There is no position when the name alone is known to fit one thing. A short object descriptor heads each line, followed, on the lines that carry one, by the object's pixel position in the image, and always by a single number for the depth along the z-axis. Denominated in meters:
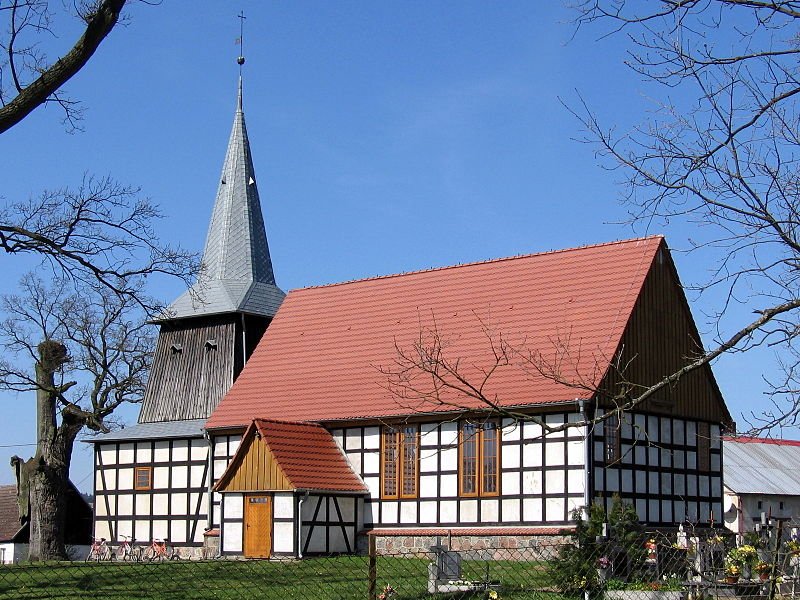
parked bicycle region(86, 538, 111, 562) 34.50
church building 27.38
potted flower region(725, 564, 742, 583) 14.24
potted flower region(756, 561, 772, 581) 14.19
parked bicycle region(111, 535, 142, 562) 33.81
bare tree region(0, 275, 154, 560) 34.19
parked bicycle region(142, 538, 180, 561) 33.31
